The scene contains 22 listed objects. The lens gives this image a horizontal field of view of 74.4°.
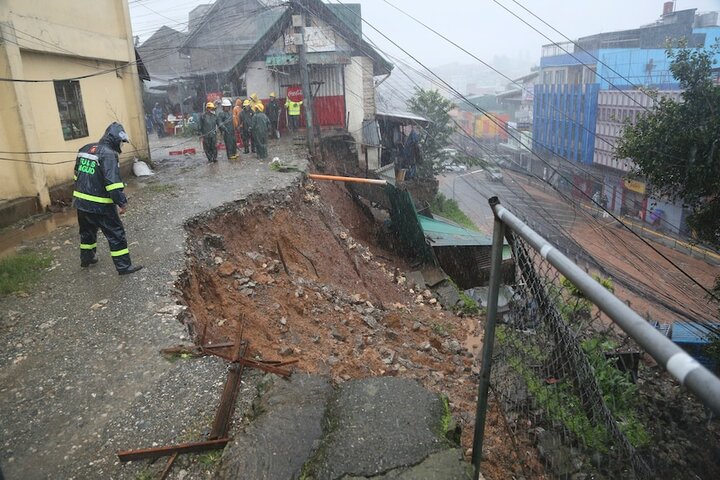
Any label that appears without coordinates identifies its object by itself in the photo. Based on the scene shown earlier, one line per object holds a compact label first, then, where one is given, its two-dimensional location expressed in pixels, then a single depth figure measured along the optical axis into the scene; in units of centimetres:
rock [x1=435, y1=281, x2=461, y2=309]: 903
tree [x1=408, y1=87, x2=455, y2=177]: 2145
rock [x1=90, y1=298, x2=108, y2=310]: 456
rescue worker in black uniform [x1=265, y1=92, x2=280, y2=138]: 1606
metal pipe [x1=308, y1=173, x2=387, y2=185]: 974
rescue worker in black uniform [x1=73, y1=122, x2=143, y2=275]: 495
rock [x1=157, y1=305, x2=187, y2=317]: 438
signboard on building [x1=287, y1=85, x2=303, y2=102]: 1684
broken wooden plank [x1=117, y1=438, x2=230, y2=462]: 274
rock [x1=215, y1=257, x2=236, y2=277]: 578
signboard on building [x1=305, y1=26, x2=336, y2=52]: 1602
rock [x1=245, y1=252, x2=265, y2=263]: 659
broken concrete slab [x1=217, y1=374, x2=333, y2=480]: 256
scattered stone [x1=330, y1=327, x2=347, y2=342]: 524
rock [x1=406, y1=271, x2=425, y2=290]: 941
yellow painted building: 733
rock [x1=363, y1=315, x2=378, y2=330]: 598
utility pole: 1162
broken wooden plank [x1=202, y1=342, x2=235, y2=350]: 386
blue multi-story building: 2458
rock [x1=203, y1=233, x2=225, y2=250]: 640
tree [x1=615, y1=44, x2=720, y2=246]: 754
